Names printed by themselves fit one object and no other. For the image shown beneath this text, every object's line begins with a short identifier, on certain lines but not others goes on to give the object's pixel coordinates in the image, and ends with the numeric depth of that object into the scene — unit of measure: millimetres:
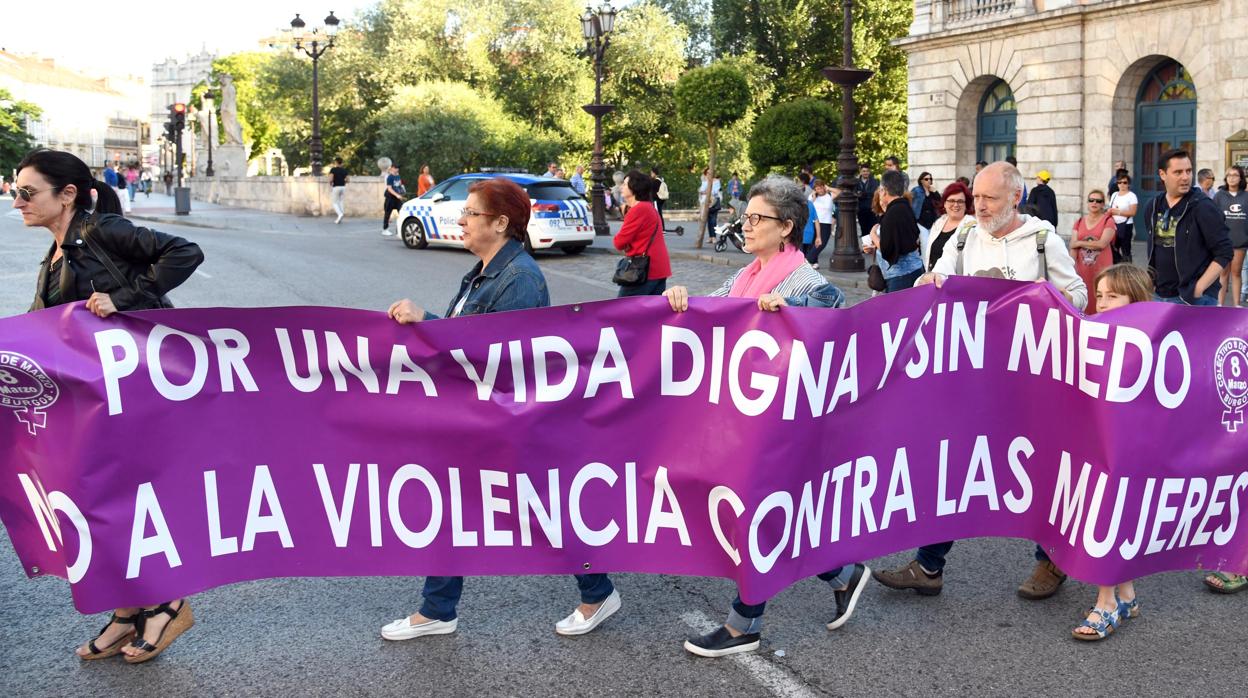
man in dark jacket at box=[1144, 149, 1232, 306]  7566
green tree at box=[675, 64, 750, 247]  23625
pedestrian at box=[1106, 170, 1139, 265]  16156
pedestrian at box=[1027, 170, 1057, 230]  17516
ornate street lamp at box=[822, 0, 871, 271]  19062
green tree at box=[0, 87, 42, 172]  91812
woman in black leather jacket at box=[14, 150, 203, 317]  4359
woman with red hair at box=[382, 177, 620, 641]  4477
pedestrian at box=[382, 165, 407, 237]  27875
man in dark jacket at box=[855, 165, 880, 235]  21094
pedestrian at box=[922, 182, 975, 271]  7445
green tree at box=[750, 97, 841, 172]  34625
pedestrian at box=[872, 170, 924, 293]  9203
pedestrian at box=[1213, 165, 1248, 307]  13008
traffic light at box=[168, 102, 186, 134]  46859
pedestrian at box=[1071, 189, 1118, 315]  10820
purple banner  4141
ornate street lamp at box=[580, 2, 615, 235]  26875
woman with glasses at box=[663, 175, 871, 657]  4348
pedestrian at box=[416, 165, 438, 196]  29391
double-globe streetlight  34156
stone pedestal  45094
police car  21953
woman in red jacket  9953
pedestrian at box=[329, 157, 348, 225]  31344
